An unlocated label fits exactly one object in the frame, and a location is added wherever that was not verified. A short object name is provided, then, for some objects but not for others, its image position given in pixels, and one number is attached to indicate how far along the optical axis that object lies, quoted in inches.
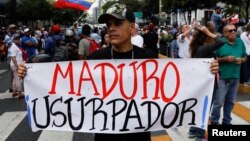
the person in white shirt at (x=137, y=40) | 398.4
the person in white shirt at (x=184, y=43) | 385.9
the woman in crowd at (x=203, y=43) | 219.9
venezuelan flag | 642.8
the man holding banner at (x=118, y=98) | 136.6
